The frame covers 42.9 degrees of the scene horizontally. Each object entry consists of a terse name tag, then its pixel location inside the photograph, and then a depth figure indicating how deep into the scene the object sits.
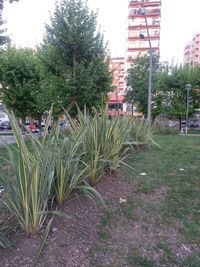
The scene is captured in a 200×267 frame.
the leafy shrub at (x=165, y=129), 18.36
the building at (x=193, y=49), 93.31
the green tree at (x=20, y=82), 18.83
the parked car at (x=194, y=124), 44.44
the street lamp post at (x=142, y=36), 13.17
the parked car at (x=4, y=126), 33.81
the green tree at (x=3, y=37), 10.06
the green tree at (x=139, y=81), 29.73
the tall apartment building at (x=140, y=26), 66.06
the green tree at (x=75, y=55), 13.06
